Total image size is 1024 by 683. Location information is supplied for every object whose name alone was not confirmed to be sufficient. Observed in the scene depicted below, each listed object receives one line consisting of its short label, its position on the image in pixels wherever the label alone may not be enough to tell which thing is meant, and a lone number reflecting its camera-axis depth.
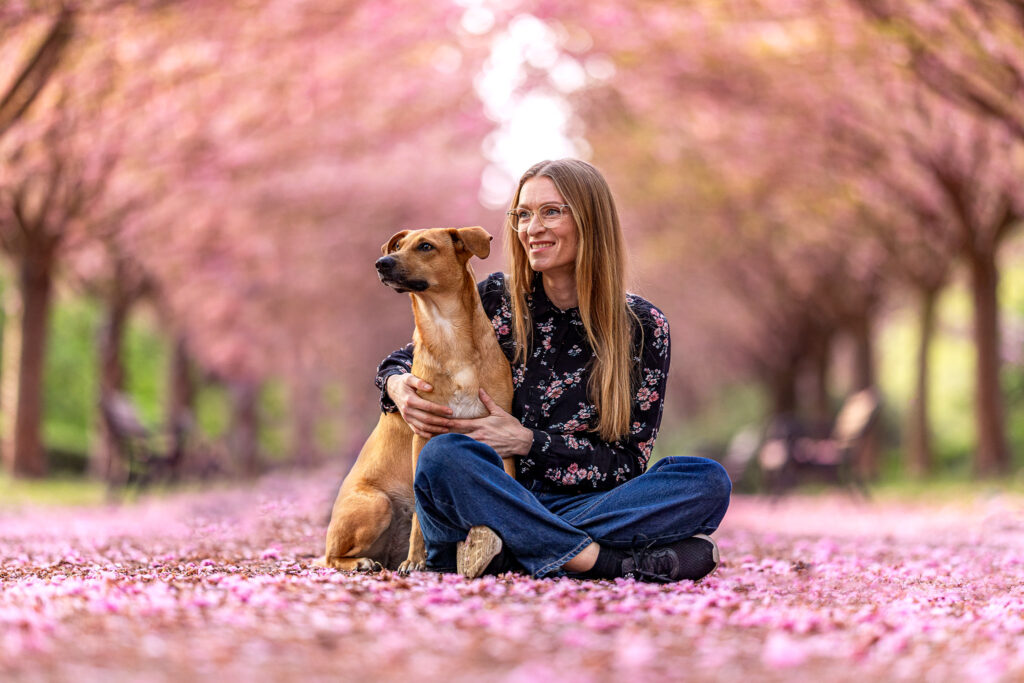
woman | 4.53
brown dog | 4.79
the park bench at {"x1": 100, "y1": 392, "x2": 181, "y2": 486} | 13.35
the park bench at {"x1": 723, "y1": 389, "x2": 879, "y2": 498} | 14.35
